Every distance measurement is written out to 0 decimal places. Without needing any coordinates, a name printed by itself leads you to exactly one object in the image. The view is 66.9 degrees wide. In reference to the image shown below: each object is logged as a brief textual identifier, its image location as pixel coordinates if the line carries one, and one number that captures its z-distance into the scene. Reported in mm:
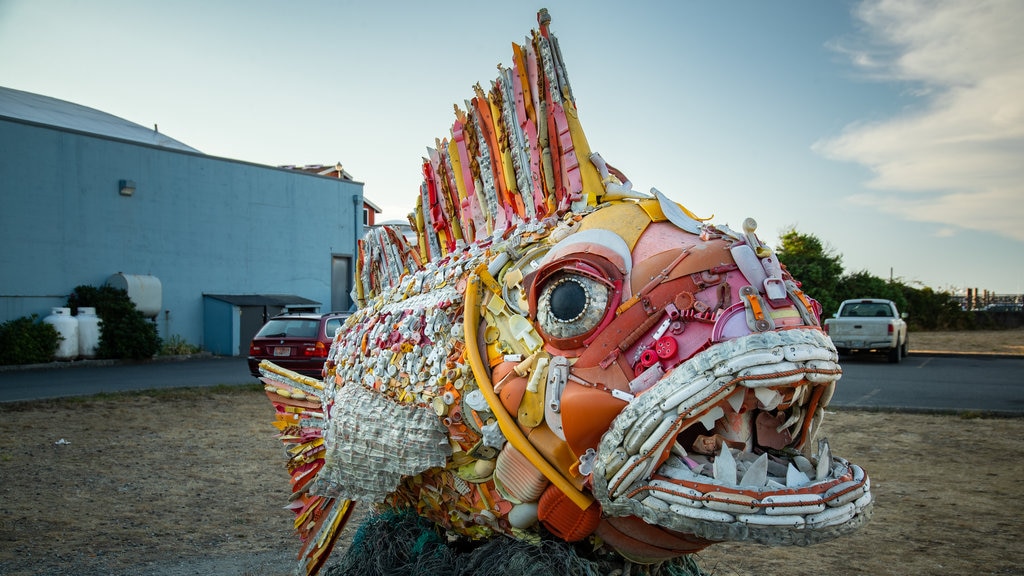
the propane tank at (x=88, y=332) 17125
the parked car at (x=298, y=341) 12148
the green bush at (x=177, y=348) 19266
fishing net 2809
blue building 17141
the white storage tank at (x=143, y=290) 18141
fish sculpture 2344
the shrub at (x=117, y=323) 17547
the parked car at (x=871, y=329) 17992
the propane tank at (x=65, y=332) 16641
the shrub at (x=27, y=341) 15719
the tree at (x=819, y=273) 22547
